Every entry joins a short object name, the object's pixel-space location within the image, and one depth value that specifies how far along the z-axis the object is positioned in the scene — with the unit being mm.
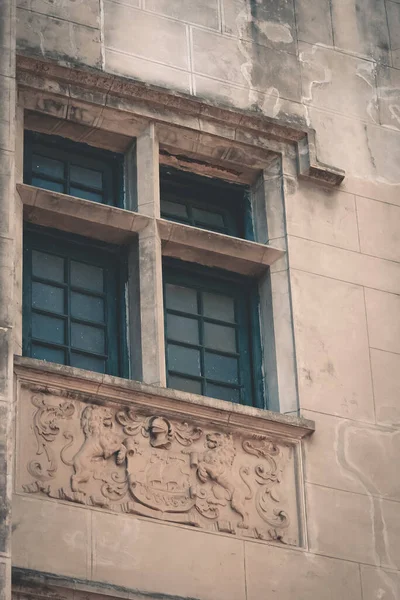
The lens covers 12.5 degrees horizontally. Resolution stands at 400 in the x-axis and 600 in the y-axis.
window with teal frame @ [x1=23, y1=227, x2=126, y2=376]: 11992
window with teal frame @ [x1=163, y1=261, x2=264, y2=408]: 12391
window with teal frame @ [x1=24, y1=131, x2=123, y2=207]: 12742
